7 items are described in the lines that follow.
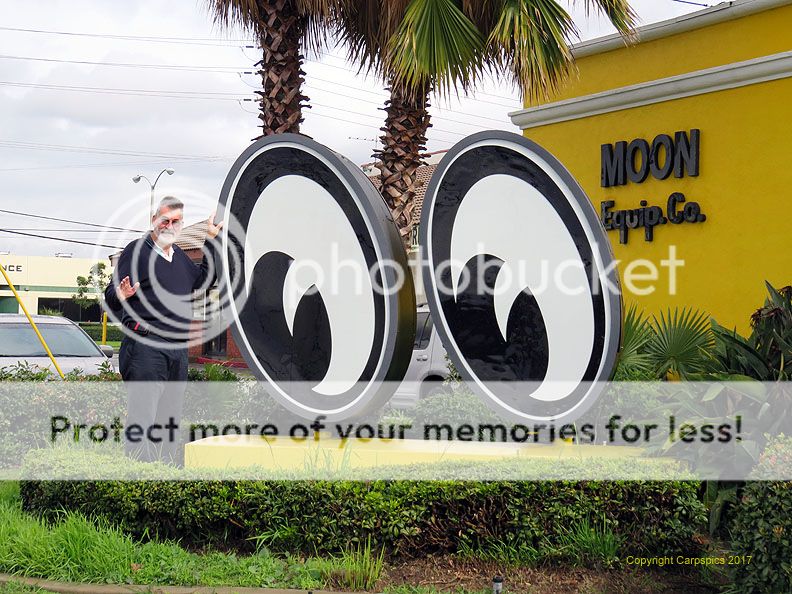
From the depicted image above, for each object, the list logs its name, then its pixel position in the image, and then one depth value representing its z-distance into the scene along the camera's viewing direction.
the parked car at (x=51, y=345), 10.22
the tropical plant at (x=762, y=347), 5.49
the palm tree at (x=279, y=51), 9.48
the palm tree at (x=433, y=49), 8.52
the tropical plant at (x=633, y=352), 6.55
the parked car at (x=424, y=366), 11.59
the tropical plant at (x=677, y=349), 6.89
